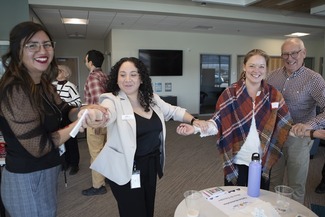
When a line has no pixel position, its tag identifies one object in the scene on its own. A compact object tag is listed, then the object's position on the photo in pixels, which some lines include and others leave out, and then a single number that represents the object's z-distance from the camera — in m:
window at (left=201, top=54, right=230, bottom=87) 8.71
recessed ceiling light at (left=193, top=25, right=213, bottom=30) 7.31
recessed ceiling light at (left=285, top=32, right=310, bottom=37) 8.49
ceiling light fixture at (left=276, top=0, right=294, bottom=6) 4.93
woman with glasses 1.17
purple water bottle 1.47
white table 1.36
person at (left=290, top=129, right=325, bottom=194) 1.78
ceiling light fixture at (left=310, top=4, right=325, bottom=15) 5.19
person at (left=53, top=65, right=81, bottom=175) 3.72
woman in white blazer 1.57
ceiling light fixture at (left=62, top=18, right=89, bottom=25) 6.17
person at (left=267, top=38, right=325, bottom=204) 2.13
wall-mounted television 7.78
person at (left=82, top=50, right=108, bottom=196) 2.95
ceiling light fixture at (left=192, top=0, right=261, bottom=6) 4.59
